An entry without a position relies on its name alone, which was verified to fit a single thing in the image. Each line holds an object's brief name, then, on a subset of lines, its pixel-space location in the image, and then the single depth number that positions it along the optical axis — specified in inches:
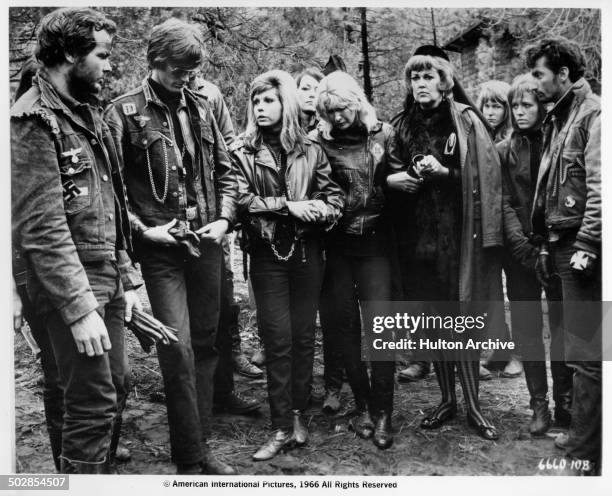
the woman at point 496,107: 188.1
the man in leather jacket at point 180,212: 174.7
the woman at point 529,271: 186.4
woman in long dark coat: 184.5
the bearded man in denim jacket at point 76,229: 156.9
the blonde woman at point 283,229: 180.7
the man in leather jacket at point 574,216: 180.4
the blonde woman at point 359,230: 183.3
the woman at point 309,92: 188.5
